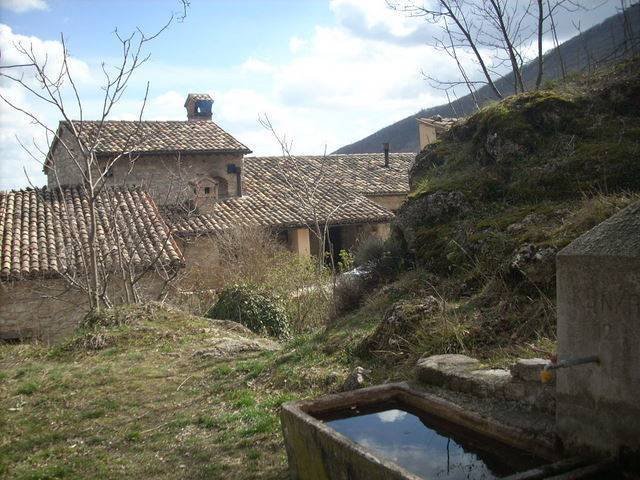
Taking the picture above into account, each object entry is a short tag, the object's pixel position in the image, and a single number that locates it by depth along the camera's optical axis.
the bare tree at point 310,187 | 21.19
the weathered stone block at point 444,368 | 4.11
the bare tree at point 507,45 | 11.12
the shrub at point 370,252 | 9.57
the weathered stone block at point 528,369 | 3.53
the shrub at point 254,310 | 11.81
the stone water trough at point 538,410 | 2.69
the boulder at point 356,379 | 5.33
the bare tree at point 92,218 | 10.25
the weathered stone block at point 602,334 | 2.65
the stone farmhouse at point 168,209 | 13.69
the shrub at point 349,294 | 8.78
